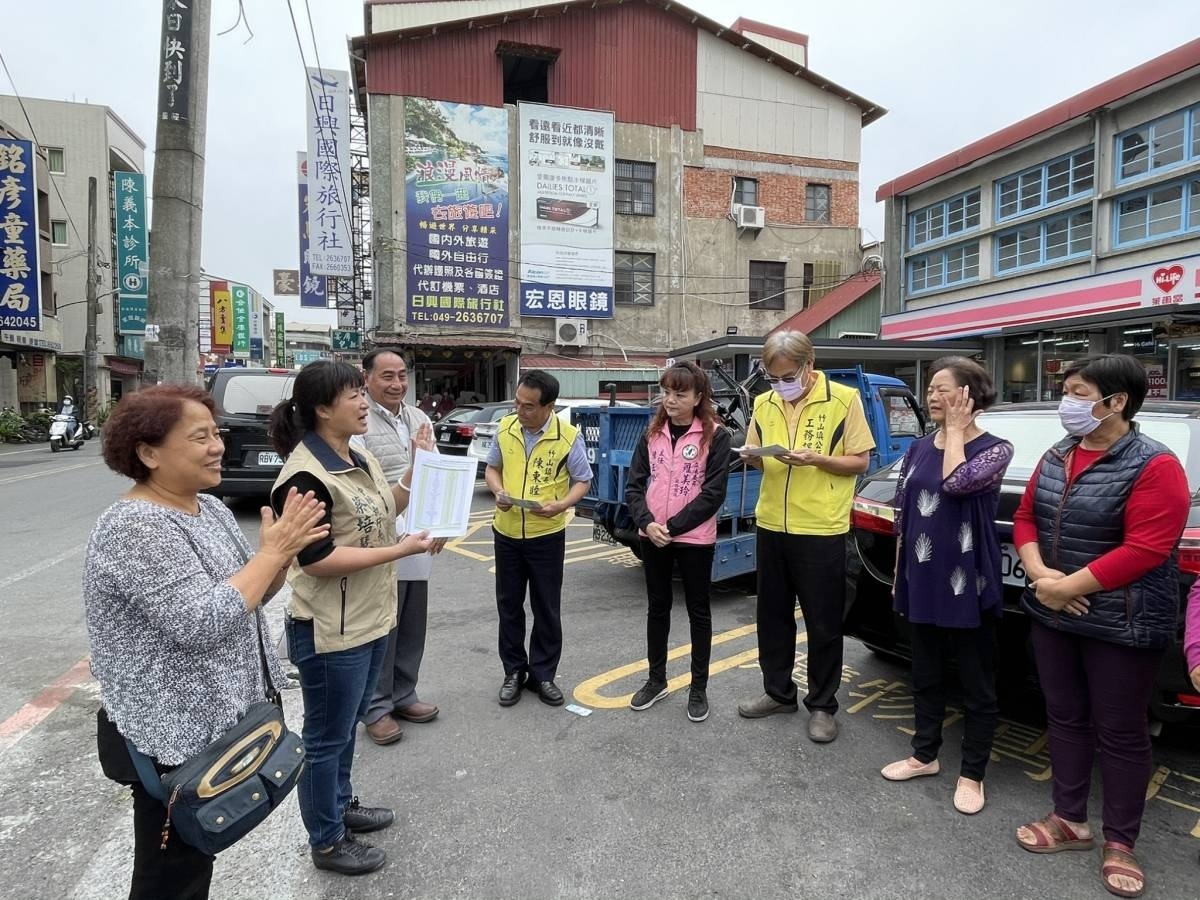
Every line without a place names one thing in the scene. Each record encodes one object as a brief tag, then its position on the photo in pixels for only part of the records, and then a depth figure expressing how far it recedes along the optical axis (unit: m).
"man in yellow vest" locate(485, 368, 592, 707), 3.72
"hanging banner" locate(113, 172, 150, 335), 28.81
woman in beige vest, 2.24
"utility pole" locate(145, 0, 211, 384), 5.23
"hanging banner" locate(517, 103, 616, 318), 20.77
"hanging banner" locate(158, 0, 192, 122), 5.27
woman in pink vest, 3.54
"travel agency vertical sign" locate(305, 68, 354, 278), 18.53
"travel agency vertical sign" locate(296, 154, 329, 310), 21.22
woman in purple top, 2.77
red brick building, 19.94
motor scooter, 20.09
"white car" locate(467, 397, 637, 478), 10.27
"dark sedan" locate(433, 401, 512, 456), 10.92
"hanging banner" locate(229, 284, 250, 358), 44.59
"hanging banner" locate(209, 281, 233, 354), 42.81
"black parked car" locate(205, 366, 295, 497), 8.23
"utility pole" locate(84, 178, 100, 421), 24.27
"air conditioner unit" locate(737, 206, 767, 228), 22.50
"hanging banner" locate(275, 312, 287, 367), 65.00
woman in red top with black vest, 2.30
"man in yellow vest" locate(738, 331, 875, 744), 3.36
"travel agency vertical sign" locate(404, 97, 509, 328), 19.77
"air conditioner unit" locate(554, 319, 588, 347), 21.05
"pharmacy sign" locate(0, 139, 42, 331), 18.05
